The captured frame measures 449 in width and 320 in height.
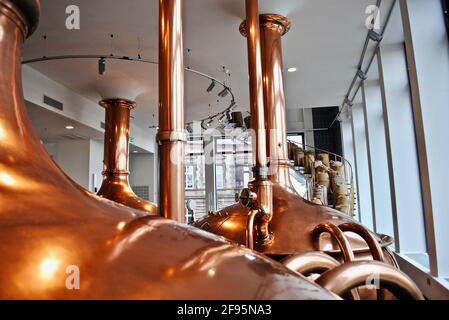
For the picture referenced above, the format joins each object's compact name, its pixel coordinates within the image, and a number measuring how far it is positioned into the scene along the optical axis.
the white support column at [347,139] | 8.22
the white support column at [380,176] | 5.07
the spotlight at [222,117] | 6.58
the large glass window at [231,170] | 10.54
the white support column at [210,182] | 10.34
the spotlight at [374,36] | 3.81
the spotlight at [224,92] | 4.93
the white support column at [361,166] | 6.73
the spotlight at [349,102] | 6.41
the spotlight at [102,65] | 3.79
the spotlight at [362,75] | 4.95
